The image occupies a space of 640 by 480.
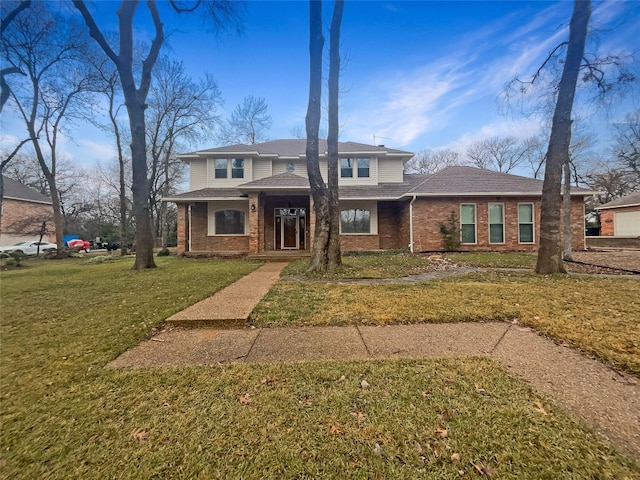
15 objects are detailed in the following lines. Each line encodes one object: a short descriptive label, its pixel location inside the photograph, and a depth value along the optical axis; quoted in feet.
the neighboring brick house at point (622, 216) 70.33
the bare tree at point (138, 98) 32.79
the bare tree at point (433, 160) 113.19
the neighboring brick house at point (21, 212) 67.56
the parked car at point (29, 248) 60.70
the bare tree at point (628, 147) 83.32
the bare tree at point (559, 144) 23.75
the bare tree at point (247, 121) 85.56
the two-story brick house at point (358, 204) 44.29
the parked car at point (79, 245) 81.09
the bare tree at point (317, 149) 27.45
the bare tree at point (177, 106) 67.67
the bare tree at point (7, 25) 39.32
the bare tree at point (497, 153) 110.52
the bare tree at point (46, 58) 43.88
